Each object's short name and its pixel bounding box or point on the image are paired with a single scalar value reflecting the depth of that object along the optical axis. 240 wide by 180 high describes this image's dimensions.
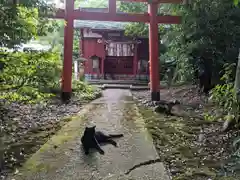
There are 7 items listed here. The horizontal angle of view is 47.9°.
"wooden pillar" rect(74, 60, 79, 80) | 15.15
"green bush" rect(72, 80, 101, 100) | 10.11
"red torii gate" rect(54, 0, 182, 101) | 9.04
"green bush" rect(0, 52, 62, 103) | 3.88
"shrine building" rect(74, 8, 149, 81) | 16.89
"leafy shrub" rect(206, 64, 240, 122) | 4.62
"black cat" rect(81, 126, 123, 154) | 4.22
